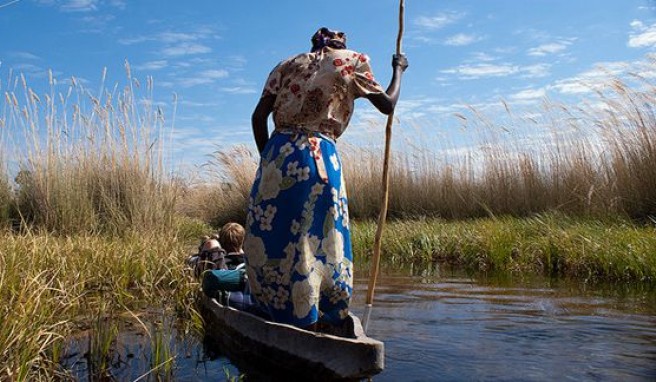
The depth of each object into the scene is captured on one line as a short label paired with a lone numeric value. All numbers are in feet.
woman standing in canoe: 10.03
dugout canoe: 8.62
